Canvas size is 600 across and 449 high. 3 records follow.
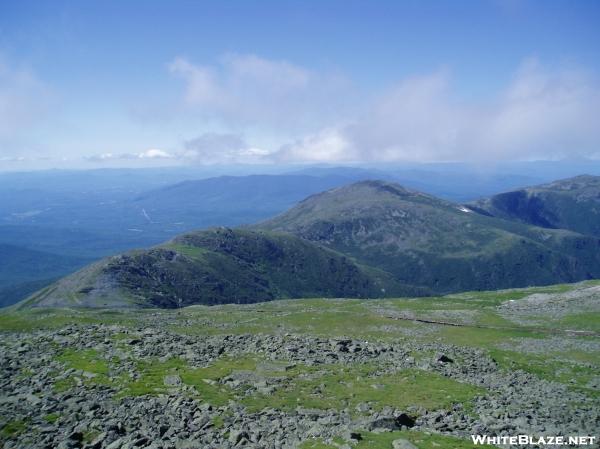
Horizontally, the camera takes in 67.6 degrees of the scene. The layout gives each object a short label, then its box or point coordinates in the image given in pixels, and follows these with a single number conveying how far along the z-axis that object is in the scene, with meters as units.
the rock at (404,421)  30.49
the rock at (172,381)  36.86
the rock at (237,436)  26.97
